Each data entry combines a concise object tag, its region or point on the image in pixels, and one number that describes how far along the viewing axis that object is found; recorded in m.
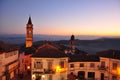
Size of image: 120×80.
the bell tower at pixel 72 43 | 49.32
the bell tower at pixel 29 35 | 59.46
